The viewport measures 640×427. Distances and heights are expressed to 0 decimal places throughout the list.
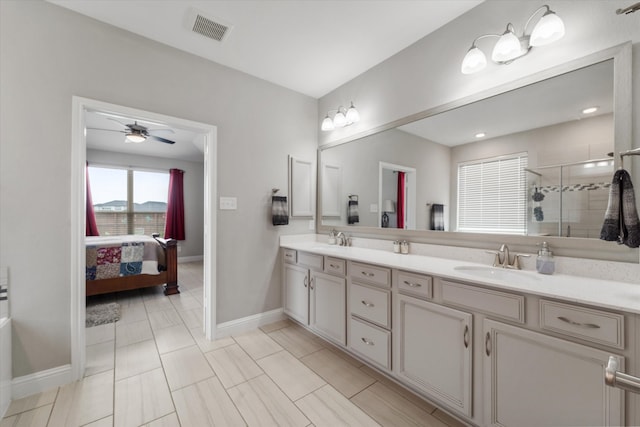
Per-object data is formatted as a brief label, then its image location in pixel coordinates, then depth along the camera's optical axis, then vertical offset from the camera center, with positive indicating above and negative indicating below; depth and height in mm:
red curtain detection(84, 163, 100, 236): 5258 -154
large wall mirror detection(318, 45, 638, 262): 1389 +381
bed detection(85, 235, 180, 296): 3395 -726
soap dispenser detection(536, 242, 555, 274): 1462 -266
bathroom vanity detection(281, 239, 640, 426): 1037 -631
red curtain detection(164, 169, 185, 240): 6277 +70
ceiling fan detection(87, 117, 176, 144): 3579 +1170
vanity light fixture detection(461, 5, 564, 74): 1438 +1043
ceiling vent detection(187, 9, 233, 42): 1956 +1489
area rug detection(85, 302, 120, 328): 2905 -1222
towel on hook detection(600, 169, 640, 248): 1185 +4
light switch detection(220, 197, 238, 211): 2555 +100
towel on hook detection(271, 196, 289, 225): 2824 +36
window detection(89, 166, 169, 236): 5590 +302
